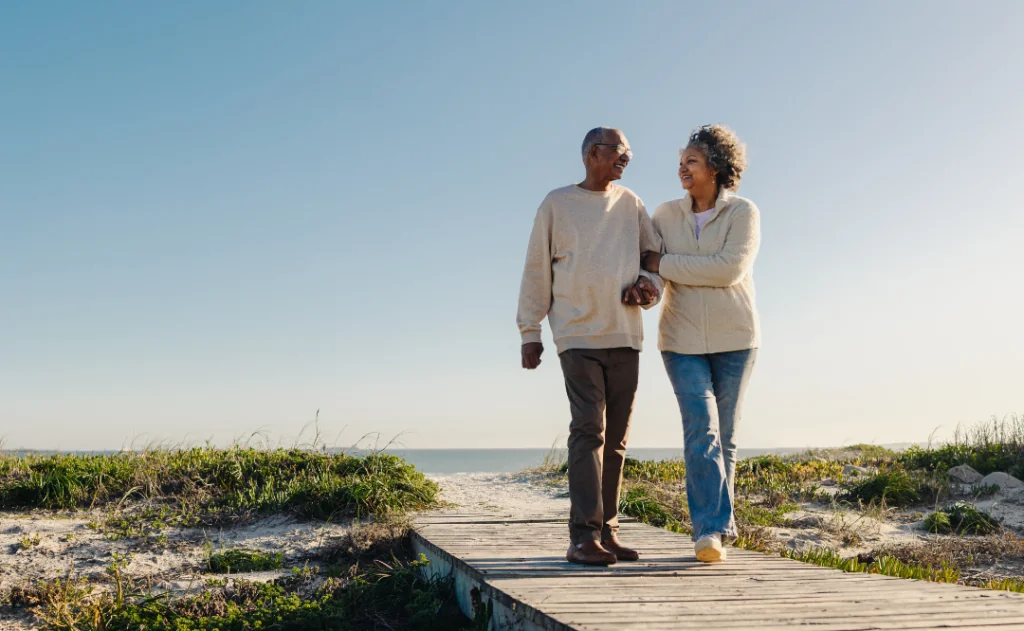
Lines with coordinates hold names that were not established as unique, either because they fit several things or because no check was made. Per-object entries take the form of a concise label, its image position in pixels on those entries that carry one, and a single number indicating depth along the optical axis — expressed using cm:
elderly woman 472
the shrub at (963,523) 850
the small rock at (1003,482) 1074
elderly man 465
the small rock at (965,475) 1121
